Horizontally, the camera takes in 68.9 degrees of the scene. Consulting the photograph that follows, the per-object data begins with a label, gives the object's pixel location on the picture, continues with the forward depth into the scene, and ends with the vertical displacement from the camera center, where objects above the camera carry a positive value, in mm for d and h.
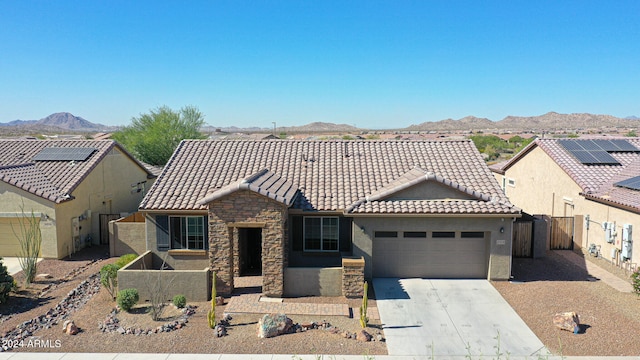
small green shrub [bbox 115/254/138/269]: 15724 -4215
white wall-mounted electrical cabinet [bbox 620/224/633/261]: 17281 -3609
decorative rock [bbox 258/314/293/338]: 11755 -4730
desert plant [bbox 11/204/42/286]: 17766 -3930
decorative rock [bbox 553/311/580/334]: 12110 -4694
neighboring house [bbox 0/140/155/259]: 19344 -2369
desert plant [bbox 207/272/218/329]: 12203 -4664
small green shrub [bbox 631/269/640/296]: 14484 -4296
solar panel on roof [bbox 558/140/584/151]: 23823 -67
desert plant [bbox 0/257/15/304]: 14148 -4538
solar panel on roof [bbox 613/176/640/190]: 18259 -1598
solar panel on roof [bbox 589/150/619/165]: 22028 -664
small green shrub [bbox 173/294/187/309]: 13648 -4761
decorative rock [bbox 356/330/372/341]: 11656 -4917
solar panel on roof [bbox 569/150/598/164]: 22172 -640
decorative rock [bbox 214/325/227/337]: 11828 -4919
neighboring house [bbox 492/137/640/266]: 18000 -2086
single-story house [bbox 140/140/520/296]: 14656 -2818
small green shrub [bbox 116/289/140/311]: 13371 -4633
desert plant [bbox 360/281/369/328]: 12375 -4644
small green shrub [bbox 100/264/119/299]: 14672 -4451
